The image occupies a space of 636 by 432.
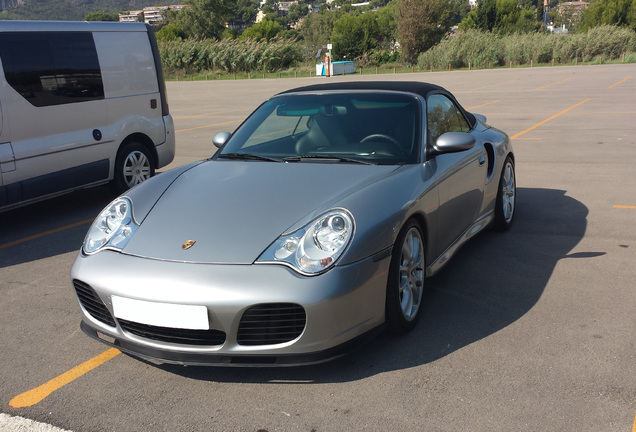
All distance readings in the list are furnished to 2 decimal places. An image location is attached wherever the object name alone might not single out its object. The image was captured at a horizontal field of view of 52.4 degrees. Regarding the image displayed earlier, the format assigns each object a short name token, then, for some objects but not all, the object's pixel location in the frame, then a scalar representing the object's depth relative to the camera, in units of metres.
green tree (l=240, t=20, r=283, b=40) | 108.74
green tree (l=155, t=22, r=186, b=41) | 90.75
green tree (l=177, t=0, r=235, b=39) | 88.44
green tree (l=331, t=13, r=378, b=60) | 67.50
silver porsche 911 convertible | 3.02
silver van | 6.32
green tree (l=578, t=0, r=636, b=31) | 80.00
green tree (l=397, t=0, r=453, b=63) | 60.81
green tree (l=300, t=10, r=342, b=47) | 113.93
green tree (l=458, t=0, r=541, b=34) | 75.94
